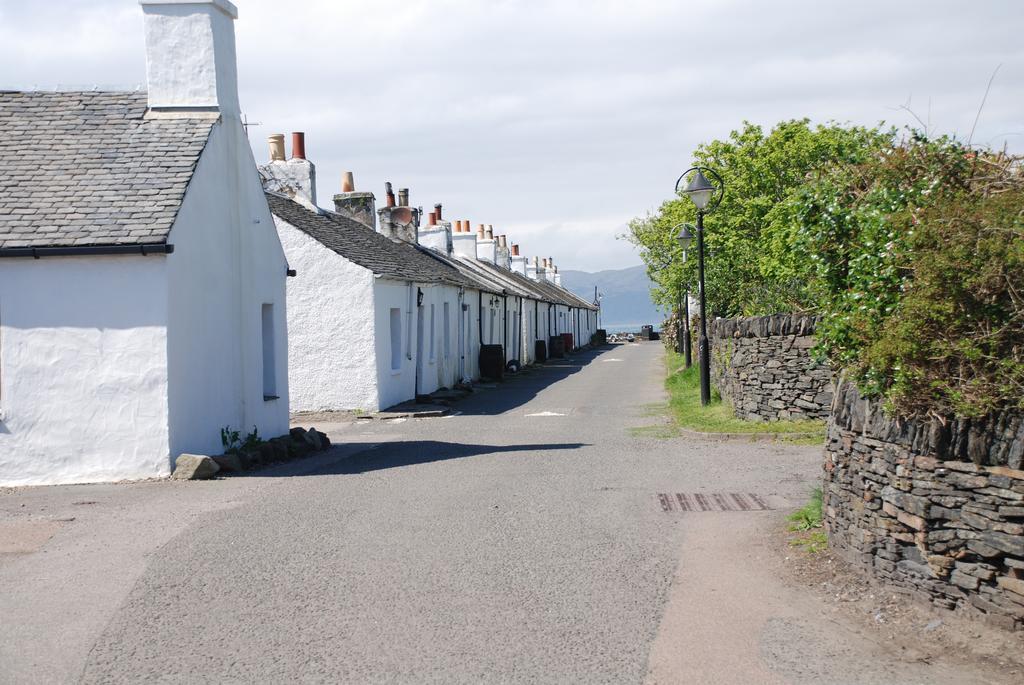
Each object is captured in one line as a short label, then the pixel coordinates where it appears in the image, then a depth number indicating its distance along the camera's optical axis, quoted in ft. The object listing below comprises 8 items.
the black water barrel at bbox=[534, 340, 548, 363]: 177.88
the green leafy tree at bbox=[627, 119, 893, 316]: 98.99
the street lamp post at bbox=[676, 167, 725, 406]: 68.18
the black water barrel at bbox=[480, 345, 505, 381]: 120.88
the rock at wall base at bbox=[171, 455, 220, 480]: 45.80
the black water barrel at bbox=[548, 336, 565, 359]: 193.88
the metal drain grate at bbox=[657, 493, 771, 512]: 36.63
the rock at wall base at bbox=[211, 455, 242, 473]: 47.85
